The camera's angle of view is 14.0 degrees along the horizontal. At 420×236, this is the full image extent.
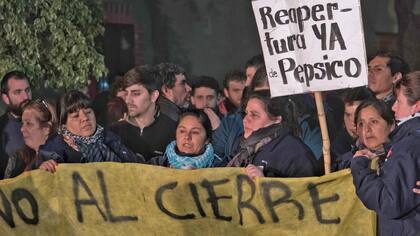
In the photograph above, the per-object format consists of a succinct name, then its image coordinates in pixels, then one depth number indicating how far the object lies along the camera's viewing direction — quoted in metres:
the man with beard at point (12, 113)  14.10
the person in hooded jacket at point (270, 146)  10.43
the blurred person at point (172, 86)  14.03
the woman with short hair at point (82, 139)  11.94
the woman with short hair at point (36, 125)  13.28
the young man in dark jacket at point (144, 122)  12.91
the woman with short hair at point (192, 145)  11.18
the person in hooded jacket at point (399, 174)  8.75
